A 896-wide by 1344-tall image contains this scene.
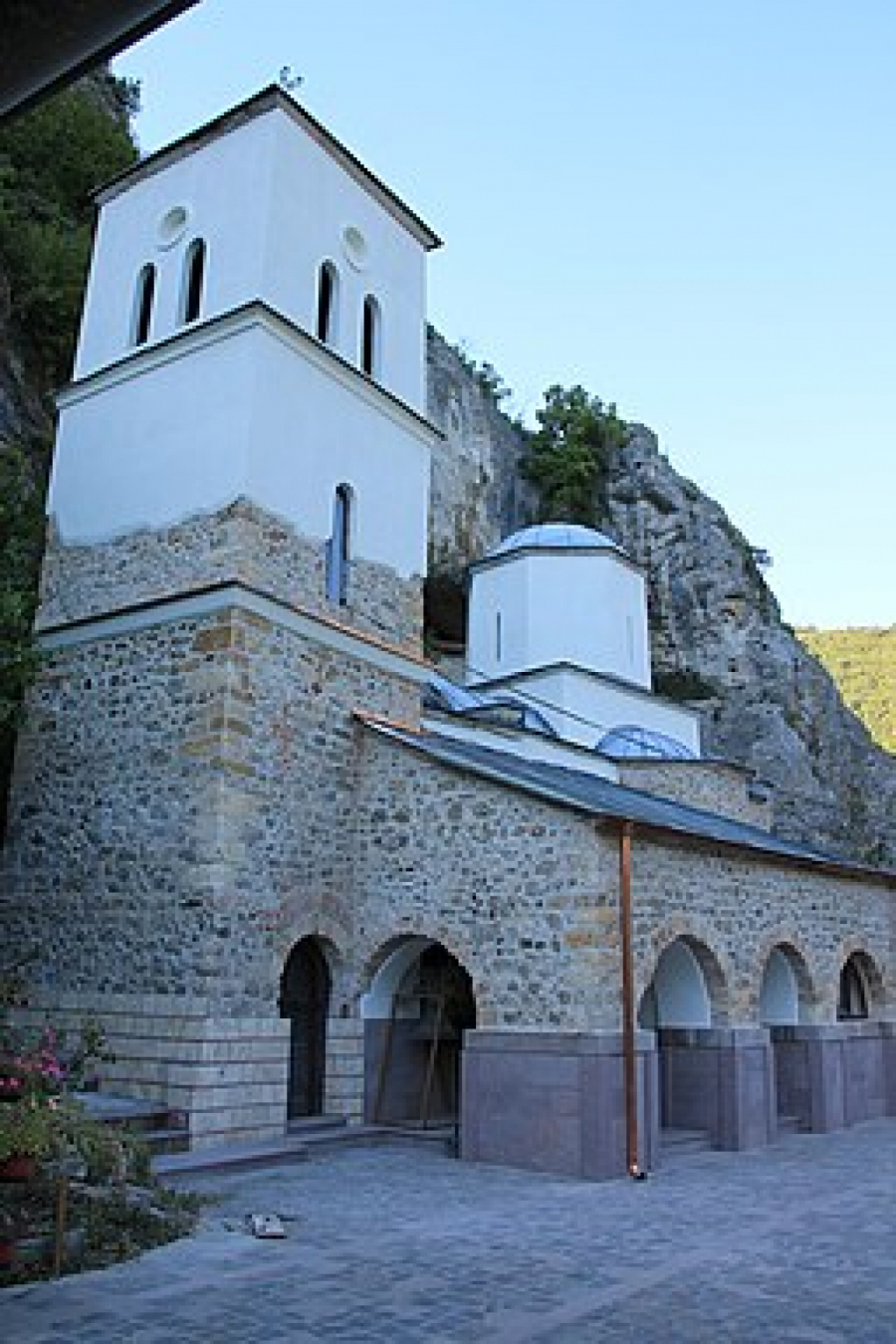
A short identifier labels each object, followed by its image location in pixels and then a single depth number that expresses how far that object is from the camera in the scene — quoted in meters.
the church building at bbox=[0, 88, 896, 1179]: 9.92
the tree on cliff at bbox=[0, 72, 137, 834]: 11.21
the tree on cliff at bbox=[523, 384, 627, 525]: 31.31
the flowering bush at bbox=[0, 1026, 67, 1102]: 5.84
